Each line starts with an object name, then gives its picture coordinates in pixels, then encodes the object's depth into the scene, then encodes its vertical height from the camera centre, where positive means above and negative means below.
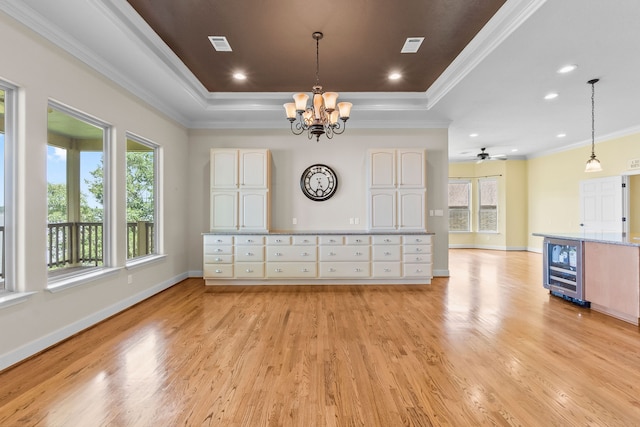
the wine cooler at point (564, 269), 4.06 -0.80
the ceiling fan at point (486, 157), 7.96 +1.41
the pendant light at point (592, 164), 4.66 +0.71
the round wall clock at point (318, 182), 5.75 +0.55
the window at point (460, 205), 10.30 +0.21
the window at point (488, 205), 9.91 +0.20
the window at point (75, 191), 3.11 +0.24
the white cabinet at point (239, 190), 5.27 +0.38
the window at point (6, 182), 2.59 +0.26
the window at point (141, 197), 4.33 +0.23
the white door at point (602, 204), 6.80 +0.14
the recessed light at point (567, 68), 3.63 +1.69
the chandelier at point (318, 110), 3.34 +1.15
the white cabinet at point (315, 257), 5.12 -0.75
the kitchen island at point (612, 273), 3.38 -0.73
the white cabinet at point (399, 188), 5.32 +0.40
